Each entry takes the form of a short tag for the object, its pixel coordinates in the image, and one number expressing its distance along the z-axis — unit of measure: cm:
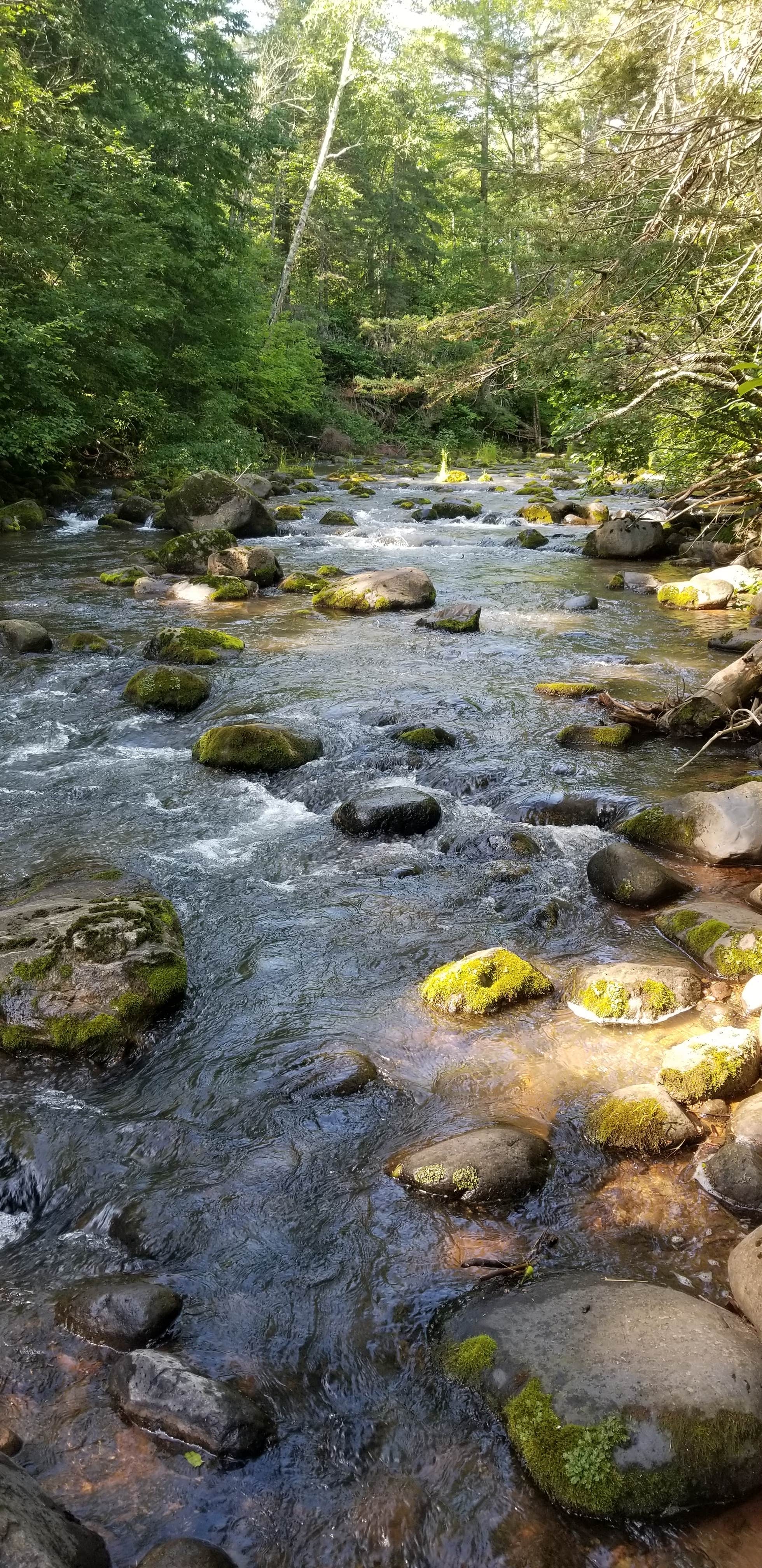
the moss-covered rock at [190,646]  1014
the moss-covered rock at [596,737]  792
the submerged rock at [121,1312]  287
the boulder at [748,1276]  289
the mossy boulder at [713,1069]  387
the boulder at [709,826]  586
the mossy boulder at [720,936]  472
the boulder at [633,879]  550
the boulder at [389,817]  653
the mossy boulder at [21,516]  1719
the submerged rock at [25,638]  1035
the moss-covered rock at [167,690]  888
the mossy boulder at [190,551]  1447
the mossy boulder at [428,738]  795
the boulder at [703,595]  1266
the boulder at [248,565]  1412
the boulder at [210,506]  1694
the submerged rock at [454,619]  1162
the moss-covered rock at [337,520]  1944
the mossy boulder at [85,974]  423
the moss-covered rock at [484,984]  457
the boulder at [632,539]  1619
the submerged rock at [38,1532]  192
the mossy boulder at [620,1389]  244
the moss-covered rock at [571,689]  913
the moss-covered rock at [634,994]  448
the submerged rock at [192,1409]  257
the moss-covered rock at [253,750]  751
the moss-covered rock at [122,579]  1365
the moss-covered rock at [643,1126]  367
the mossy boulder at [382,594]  1272
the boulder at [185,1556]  222
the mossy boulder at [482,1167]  346
